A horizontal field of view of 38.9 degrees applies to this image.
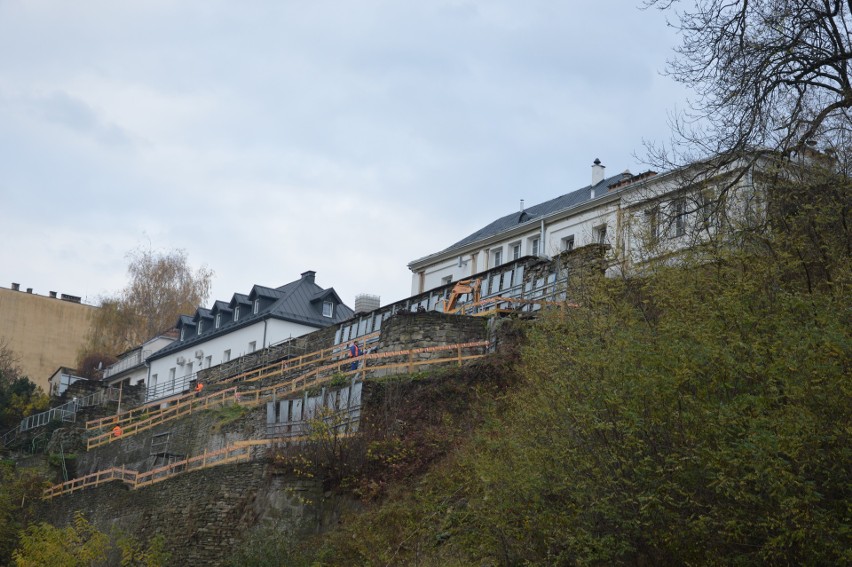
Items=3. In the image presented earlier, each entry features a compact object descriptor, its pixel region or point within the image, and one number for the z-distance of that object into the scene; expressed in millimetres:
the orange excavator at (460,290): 38281
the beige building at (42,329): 75562
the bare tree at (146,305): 73375
